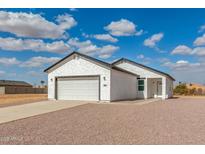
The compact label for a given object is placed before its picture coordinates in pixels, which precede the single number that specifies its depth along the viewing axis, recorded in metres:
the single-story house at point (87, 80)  12.73
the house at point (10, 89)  33.47
